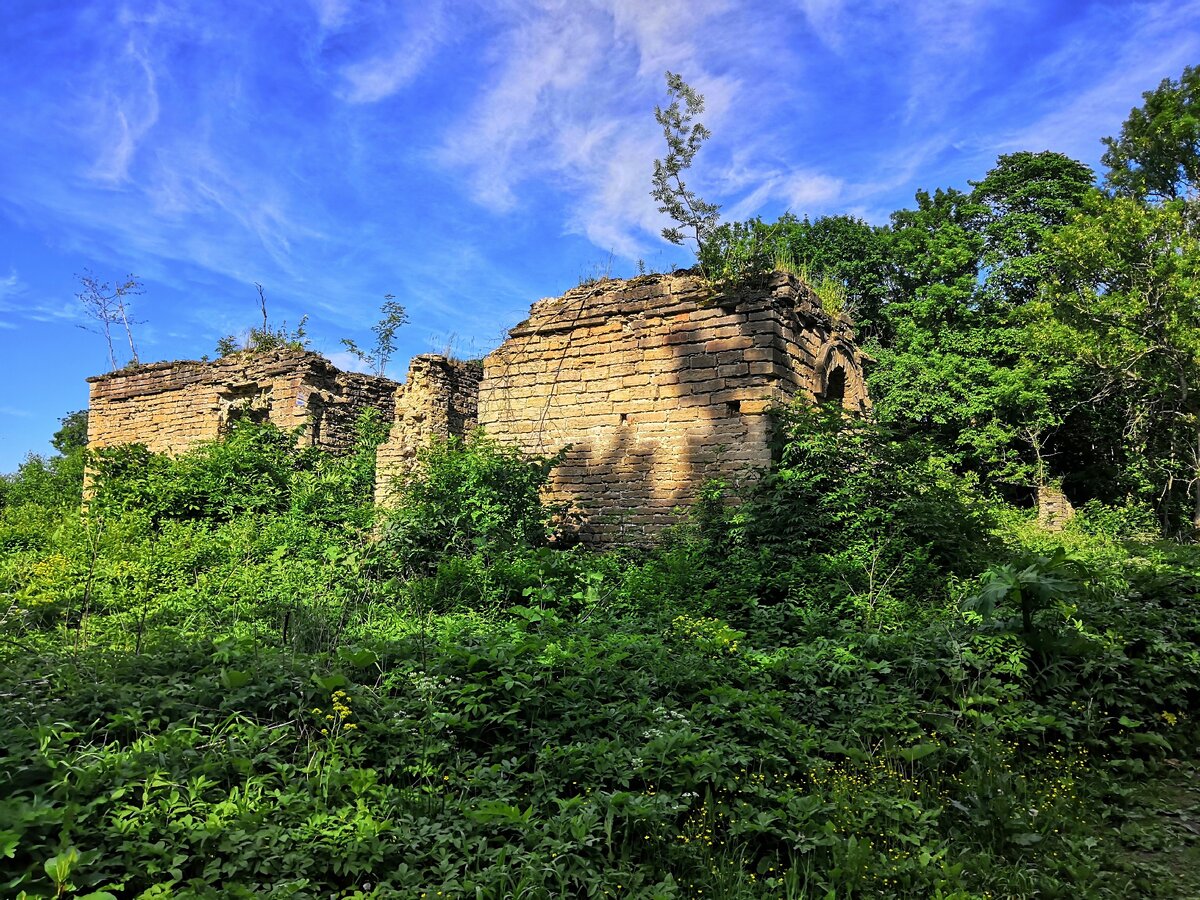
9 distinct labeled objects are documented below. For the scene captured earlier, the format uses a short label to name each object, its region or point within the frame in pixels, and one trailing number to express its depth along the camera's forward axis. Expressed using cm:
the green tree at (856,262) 2431
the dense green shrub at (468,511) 787
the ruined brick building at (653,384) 768
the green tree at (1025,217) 2111
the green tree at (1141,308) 1600
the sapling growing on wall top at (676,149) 1007
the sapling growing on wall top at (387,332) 1680
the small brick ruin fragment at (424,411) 1134
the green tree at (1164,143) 1839
